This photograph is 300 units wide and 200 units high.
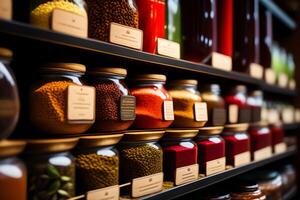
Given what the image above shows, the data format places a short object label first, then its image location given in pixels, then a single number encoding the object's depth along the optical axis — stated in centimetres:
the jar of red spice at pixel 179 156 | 114
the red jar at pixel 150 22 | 107
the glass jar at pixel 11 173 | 67
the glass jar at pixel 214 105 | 138
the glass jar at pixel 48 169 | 73
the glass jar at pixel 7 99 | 67
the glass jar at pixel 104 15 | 91
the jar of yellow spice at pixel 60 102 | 78
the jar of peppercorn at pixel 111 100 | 92
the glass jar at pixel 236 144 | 149
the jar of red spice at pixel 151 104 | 106
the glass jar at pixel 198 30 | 132
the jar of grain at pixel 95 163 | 85
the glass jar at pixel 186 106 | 122
